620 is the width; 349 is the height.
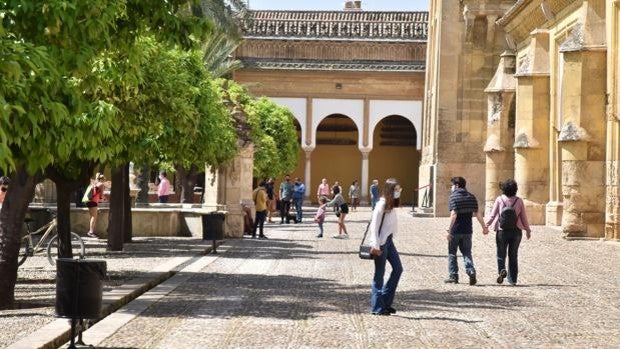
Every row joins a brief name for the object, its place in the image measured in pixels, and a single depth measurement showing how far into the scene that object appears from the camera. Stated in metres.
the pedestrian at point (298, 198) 40.36
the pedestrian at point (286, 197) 39.50
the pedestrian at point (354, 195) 56.00
